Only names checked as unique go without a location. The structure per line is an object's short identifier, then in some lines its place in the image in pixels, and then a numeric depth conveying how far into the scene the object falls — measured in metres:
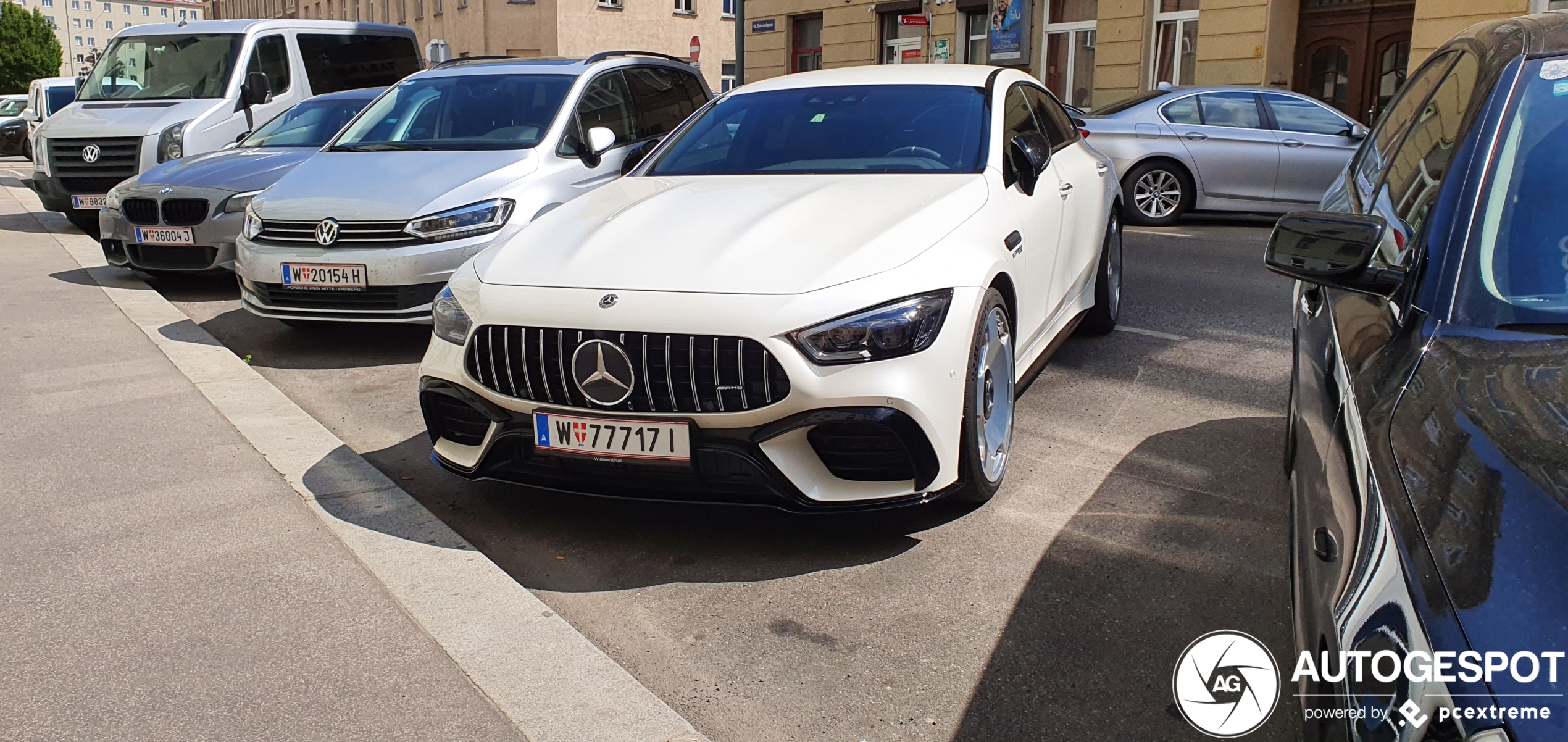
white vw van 11.41
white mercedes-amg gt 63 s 3.54
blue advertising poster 22.30
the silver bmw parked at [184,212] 8.37
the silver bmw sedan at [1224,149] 11.80
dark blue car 1.42
